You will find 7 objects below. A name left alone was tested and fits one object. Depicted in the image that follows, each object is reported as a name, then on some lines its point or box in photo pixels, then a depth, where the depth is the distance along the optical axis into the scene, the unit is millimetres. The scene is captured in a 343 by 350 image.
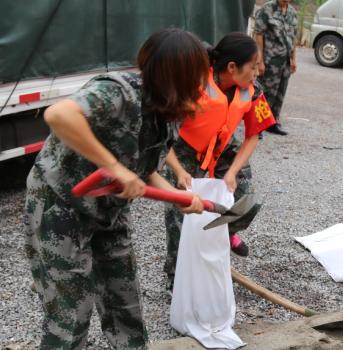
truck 3971
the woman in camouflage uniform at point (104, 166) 1834
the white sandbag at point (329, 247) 3789
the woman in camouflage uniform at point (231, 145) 2861
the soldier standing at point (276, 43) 6805
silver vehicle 12539
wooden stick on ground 3213
